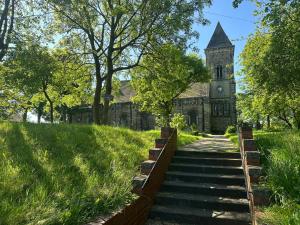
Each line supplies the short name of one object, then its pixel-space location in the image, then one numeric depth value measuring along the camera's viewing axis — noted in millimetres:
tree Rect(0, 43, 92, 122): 11882
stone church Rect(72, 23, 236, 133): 34032
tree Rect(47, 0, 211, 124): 12514
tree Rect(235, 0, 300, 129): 9139
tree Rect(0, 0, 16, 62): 14719
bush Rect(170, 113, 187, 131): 18029
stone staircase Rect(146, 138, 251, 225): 4676
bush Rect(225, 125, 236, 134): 24125
